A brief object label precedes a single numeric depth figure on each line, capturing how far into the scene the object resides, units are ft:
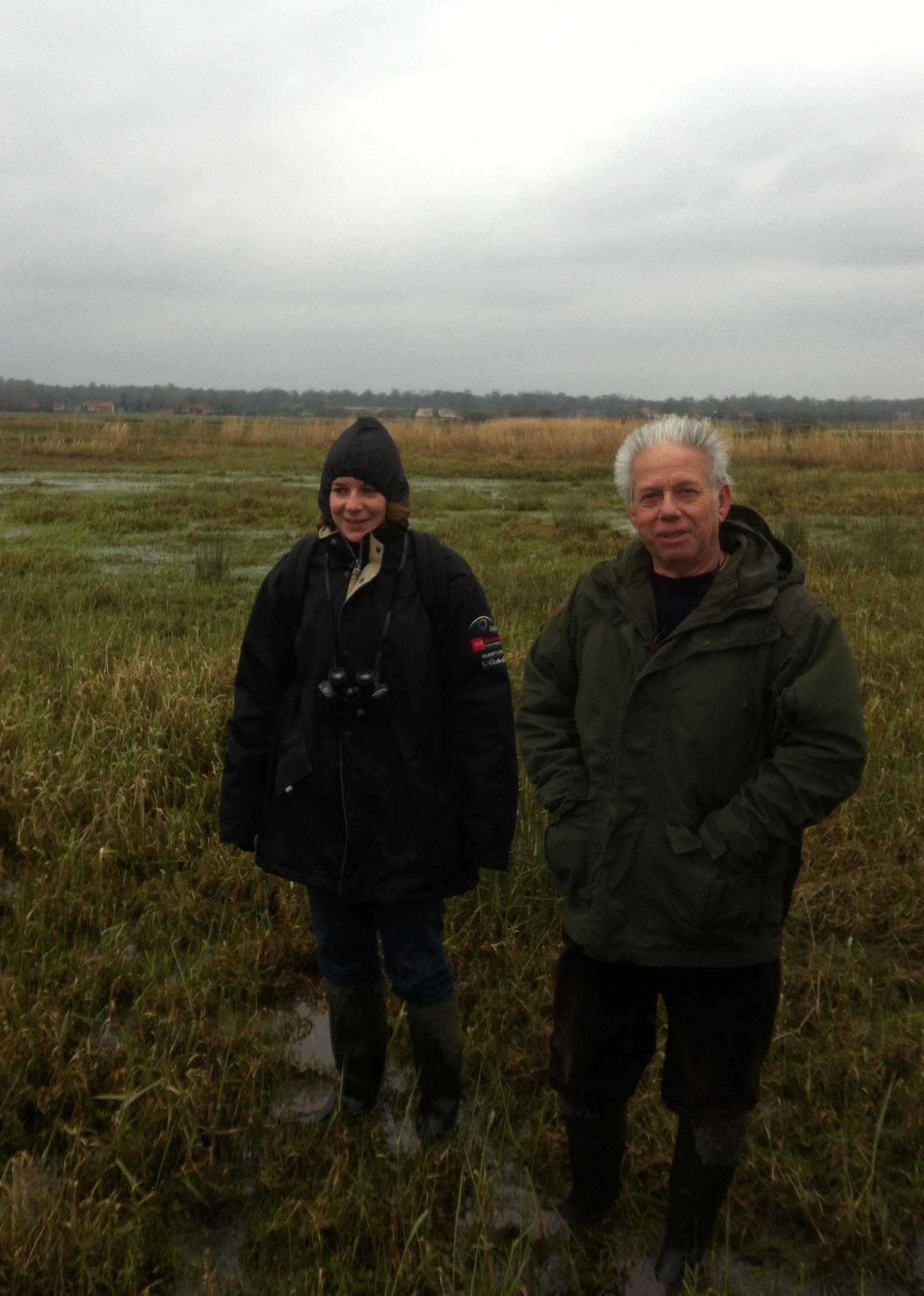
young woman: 7.45
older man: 5.95
